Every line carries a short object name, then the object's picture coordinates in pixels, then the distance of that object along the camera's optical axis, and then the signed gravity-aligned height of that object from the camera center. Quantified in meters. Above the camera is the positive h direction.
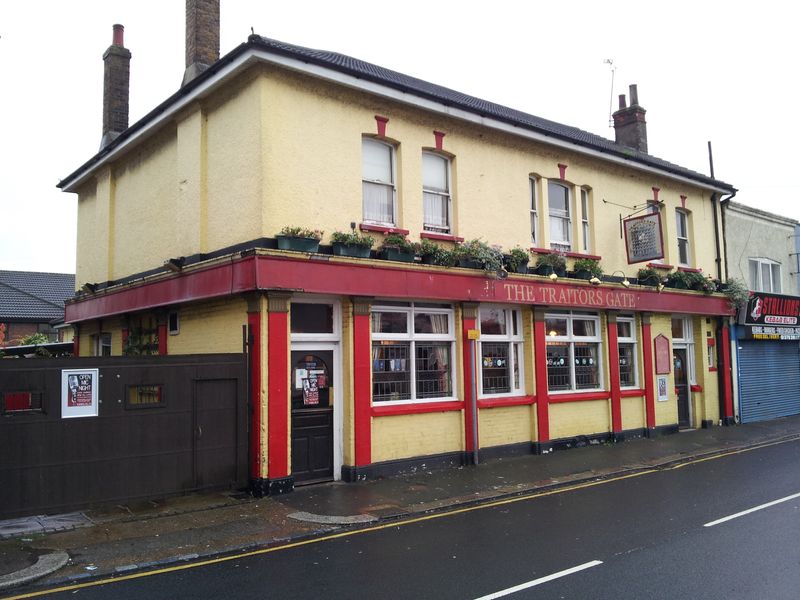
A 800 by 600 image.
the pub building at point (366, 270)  11.06 +1.94
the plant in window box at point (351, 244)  11.39 +2.20
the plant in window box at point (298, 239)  10.69 +2.18
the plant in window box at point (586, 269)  15.80 +2.31
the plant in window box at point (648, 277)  17.62 +2.30
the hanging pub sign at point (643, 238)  16.50 +3.20
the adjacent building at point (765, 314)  21.19 +1.50
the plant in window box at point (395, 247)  12.07 +2.24
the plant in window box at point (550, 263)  14.94 +2.32
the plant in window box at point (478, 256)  13.25 +2.25
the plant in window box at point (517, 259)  14.26 +2.32
